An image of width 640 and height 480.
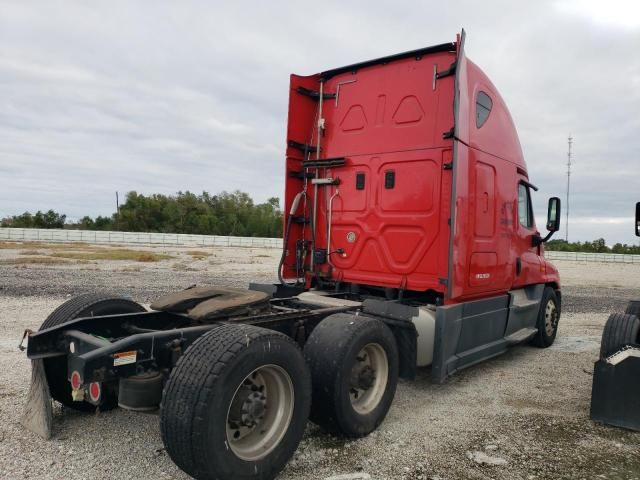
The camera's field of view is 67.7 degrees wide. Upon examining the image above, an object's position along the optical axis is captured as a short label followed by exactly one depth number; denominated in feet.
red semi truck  9.55
